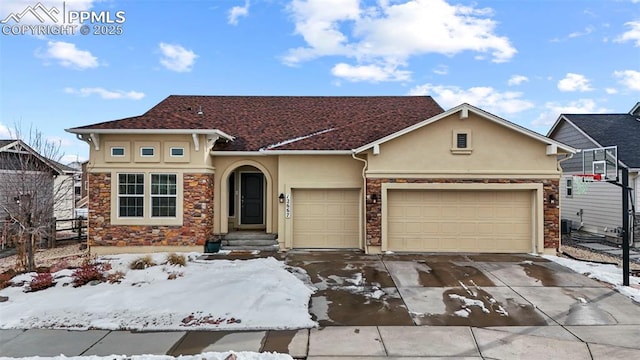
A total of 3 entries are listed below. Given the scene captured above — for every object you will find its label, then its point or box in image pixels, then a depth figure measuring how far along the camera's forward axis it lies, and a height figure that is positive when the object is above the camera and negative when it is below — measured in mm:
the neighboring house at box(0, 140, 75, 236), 8930 +10
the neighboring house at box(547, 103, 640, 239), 13844 +817
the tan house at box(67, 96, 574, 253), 10852 -152
